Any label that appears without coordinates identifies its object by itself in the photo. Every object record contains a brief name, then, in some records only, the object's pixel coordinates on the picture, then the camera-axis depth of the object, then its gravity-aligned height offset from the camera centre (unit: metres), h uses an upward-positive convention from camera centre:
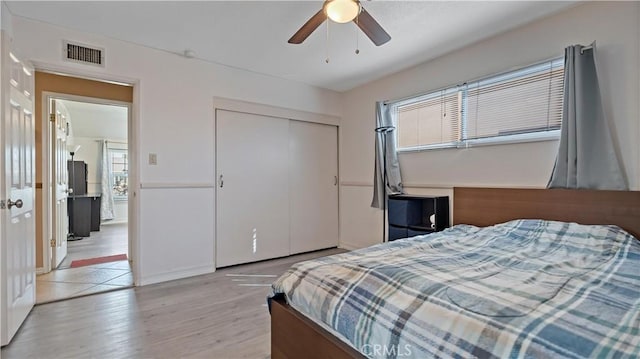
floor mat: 3.72 -1.04
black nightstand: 3.10 -0.39
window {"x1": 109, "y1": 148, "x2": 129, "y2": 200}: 7.35 +0.17
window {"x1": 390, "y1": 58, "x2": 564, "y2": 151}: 2.49 +0.64
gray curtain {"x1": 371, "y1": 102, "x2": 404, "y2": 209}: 3.66 +0.19
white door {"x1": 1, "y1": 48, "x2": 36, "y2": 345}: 1.87 -0.14
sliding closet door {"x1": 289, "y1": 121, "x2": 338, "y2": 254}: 4.18 -0.10
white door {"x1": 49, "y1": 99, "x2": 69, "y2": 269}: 3.59 -0.02
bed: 0.82 -0.42
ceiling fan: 1.76 +1.00
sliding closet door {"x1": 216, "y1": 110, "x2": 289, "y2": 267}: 3.56 -0.11
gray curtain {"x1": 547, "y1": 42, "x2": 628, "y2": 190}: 2.12 +0.33
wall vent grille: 2.66 +1.11
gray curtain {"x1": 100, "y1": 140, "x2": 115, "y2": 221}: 7.09 -0.19
